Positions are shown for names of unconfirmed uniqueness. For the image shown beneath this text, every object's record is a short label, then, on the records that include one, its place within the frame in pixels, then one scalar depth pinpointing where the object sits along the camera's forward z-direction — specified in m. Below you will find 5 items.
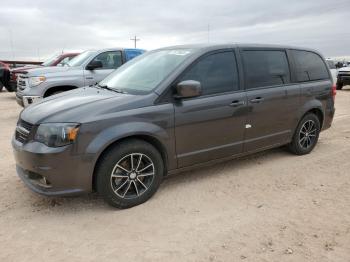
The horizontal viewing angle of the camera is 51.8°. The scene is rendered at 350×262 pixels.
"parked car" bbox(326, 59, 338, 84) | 18.36
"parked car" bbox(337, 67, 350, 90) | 17.87
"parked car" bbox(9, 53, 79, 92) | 11.91
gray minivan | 3.53
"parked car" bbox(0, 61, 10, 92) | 16.19
